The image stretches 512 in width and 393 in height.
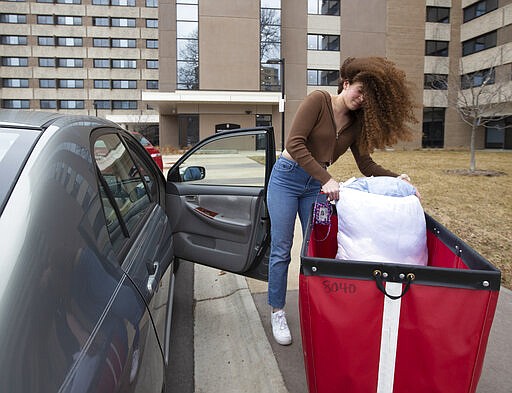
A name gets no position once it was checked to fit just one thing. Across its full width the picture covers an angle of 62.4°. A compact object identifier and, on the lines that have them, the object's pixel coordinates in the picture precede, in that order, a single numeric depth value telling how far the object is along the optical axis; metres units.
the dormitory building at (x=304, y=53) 29.84
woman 2.33
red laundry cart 1.46
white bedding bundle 1.85
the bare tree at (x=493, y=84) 28.94
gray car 0.99
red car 10.23
